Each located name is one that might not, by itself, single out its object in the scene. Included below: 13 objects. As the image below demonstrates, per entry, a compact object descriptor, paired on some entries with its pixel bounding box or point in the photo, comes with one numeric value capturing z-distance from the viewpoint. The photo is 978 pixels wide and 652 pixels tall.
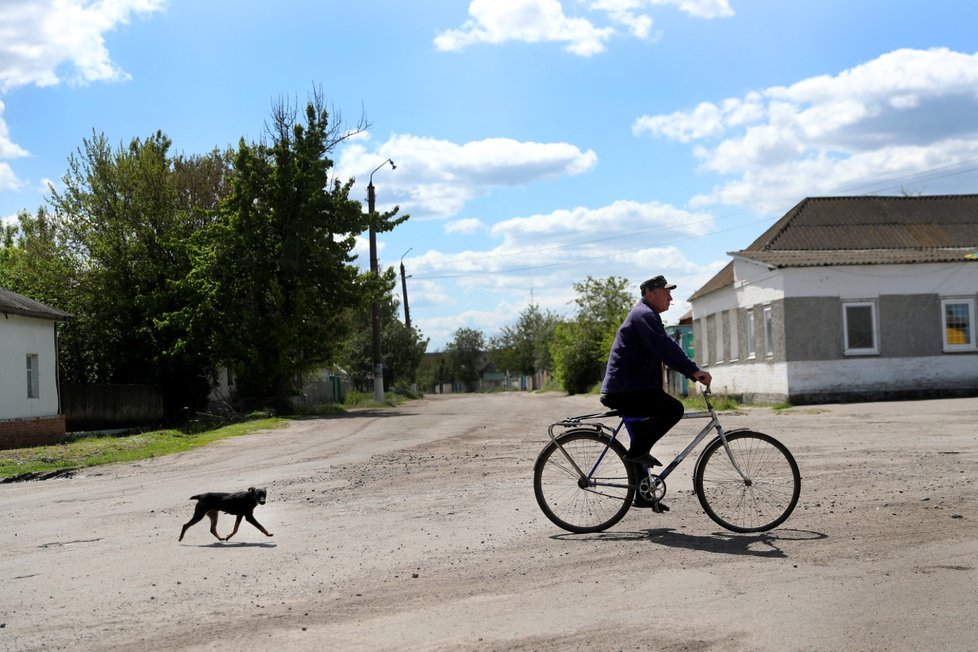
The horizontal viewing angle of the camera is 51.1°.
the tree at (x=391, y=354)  67.75
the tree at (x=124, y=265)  36.66
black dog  8.07
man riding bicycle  7.75
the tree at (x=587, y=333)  54.47
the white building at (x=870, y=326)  28.72
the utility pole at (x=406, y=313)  69.07
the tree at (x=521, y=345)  105.38
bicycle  7.82
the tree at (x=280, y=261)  34.25
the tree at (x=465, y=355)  118.62
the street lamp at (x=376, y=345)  42.53
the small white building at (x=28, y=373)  27.08
